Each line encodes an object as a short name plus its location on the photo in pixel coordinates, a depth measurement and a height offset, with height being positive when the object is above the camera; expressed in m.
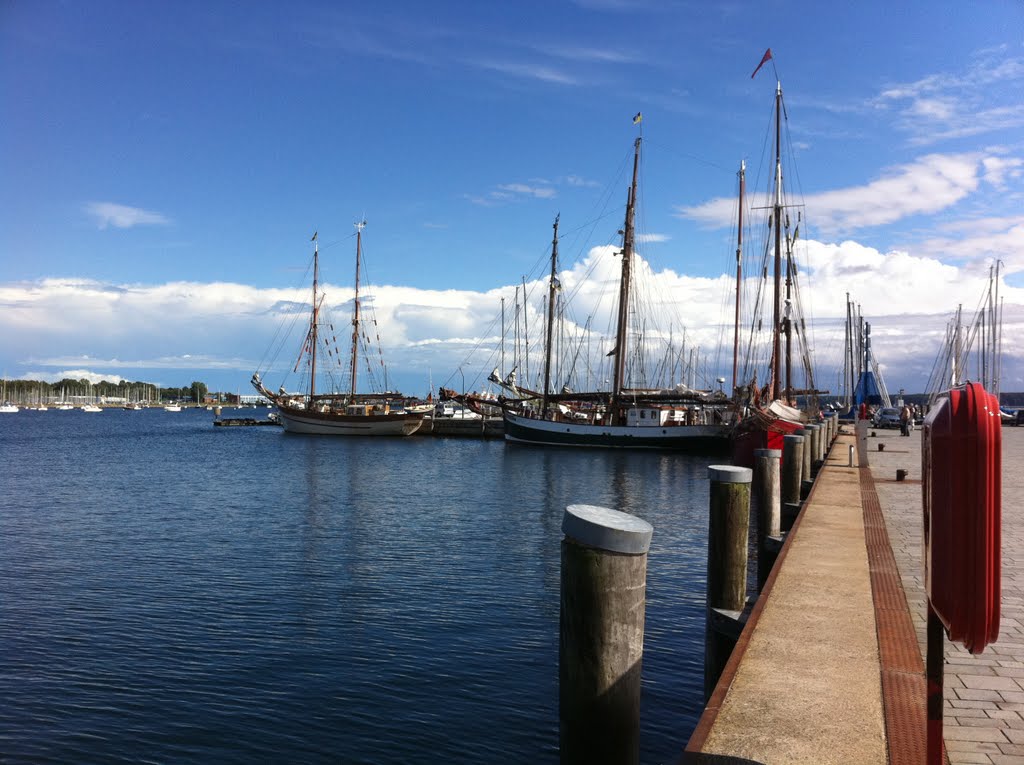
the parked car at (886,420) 61.69 -1.40
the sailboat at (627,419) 57.47 -1.78
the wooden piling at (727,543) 9.30 -1.66
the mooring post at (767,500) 12.49 -1.55
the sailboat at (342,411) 80.62 -2.21
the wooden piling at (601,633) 5.09 -1.51
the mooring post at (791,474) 16.31 -1.49
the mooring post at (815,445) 24.34 -1.42
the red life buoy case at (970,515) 2.83 -0.39
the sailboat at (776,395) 39.69 +0.27
